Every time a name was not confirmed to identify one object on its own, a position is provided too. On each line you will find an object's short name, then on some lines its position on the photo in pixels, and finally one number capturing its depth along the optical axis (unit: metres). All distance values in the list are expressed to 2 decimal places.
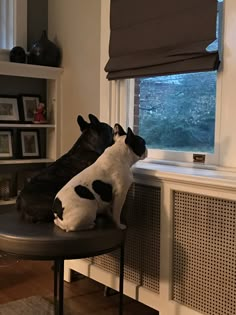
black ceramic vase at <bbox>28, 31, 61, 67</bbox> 3.20
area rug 2.34
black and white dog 1.92
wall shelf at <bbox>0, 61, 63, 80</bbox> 3.08
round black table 1.79
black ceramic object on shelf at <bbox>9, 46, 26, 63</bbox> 3.17
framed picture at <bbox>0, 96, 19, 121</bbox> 3.24
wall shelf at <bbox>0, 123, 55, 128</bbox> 3.13
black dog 2.12
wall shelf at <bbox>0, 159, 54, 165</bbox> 3.17
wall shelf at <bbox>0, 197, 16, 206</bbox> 3.17
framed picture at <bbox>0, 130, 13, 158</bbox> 3.24
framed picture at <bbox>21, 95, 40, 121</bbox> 3.35
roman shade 2.15
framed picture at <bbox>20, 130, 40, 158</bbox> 3.34
